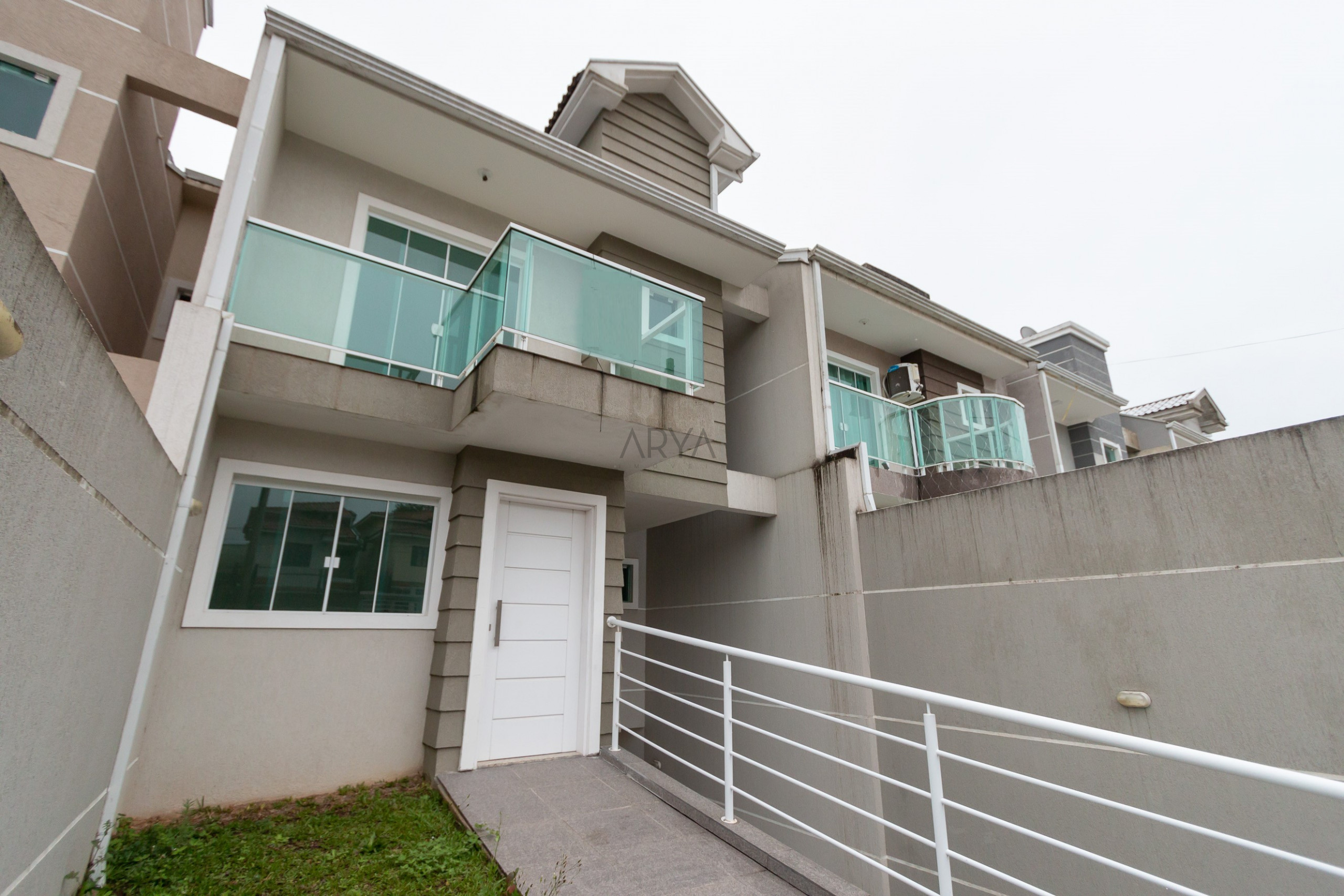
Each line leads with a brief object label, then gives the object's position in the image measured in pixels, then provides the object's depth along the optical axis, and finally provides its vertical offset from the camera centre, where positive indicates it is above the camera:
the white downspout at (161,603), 3.20 +0.05
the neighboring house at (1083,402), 12.31 +4.17
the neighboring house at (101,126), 4.34 +3.76
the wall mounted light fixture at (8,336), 1.12 +0.51
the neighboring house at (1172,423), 14.34 +4.56
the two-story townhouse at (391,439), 4.31 +1.42
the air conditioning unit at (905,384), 9.77 +3.61
